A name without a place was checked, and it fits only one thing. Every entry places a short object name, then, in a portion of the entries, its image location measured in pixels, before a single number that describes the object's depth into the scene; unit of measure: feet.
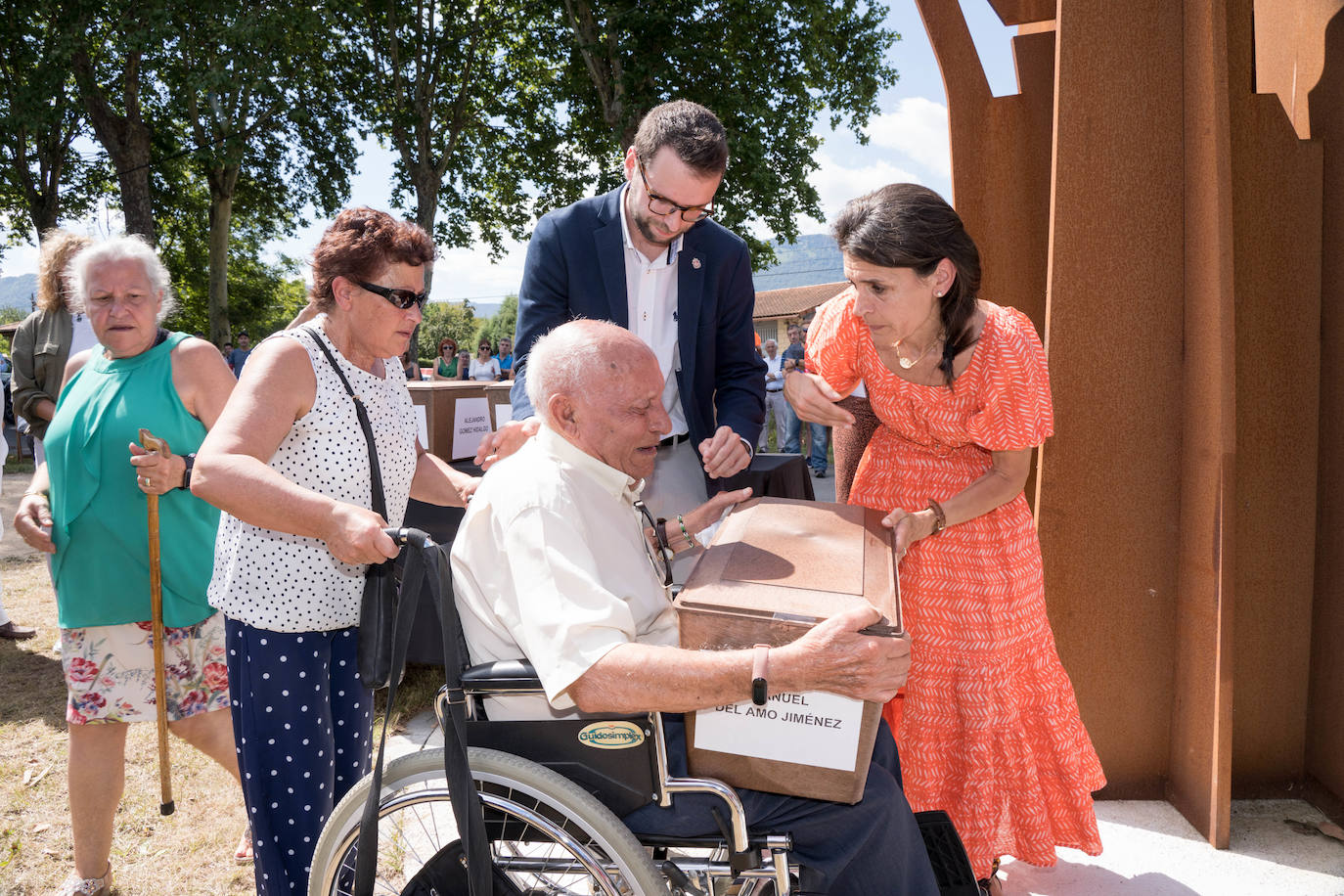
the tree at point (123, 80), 56.29
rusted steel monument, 9.62
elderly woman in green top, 8.98
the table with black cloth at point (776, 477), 12.67
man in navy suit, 9.46
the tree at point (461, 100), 68.08
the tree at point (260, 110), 58.08
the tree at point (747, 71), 53.01
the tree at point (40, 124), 56.65
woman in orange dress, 7.71
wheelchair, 5.45
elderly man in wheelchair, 5.31
